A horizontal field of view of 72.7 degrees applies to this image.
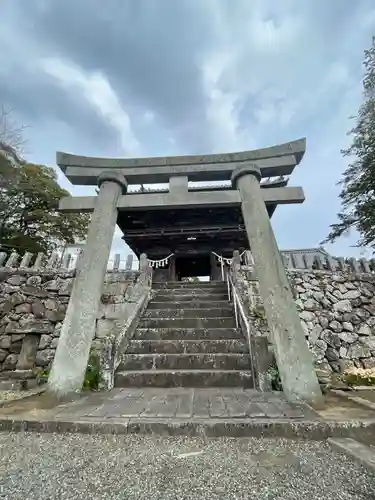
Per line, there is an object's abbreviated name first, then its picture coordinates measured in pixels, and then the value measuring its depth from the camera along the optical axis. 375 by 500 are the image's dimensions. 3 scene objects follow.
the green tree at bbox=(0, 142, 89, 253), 11.66
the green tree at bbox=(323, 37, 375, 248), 9.27
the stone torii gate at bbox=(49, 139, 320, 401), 3.21
